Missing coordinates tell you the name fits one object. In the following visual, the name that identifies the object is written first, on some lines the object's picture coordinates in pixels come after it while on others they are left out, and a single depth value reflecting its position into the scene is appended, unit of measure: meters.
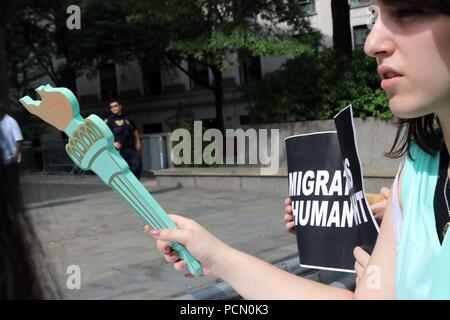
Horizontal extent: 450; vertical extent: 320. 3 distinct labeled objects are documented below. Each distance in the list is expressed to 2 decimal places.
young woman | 1.03
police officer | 7.84
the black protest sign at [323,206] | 1.98
